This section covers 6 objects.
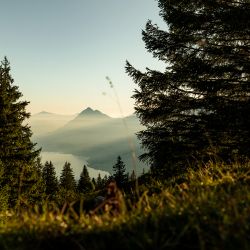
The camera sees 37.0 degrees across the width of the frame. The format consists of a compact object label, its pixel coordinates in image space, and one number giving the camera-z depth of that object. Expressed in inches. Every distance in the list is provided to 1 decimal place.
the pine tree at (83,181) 3056.1
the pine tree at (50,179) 2482.9
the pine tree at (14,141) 1091.9
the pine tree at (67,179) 3260.3
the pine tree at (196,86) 540.1
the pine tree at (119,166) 2443.9
